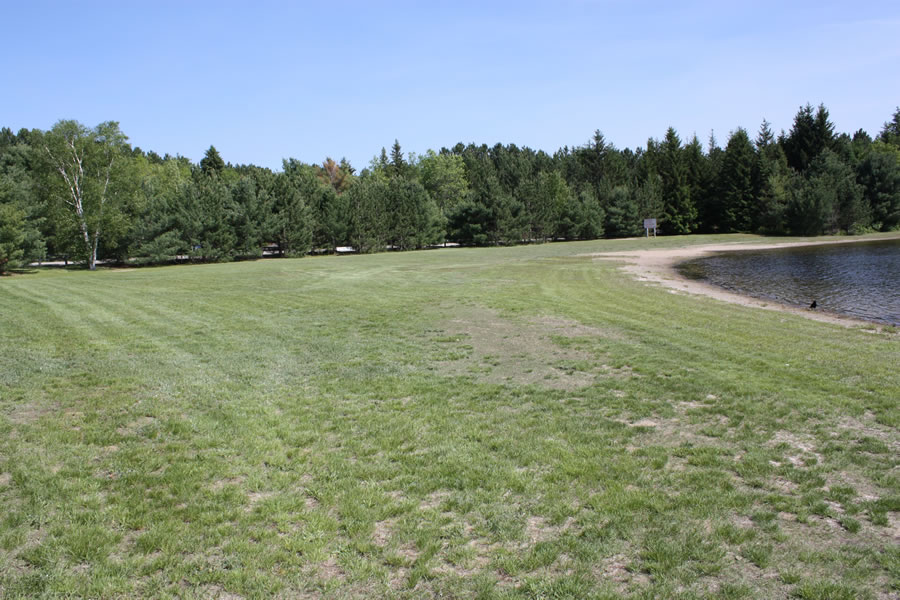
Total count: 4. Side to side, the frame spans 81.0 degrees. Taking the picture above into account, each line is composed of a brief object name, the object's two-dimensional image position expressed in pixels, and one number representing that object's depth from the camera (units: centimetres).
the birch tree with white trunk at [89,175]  4438
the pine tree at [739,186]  6725
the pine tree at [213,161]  8706
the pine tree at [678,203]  7200
